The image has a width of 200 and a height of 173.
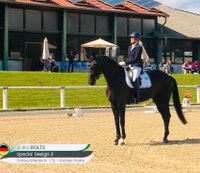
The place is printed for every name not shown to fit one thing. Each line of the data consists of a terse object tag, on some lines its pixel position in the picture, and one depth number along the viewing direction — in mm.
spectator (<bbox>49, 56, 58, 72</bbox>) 35834
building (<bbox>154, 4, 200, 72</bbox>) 48719
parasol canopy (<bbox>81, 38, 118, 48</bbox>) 36259
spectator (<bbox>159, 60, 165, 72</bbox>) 43359
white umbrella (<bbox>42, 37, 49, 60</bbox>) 34562
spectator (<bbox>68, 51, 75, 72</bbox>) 39497
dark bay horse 12727
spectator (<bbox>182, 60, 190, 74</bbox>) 44750
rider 12812
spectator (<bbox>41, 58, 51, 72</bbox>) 35938
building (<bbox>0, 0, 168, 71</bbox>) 39344
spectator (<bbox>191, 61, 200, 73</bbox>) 45062
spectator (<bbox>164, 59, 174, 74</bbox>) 41509
